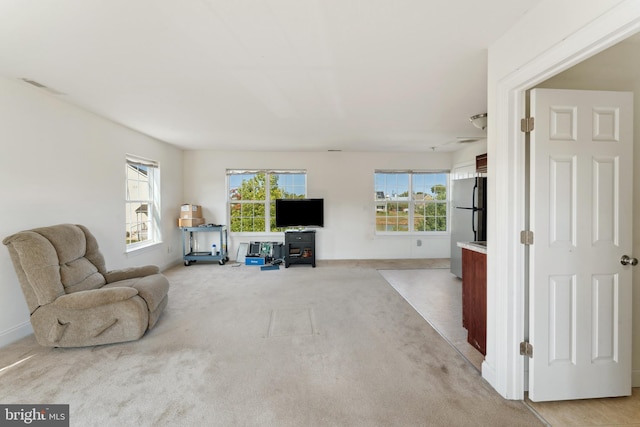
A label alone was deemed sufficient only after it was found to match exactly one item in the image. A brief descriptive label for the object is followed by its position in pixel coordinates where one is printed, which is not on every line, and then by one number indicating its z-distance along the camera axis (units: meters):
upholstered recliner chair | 2.38
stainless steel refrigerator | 4.29
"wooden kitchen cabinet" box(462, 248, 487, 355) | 2.35
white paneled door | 1.76
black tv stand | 5.83
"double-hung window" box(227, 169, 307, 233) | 6.30
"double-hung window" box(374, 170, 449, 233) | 6.51
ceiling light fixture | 3.21
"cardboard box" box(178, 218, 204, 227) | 5.62
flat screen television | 6.00
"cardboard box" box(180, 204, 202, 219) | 5.64
